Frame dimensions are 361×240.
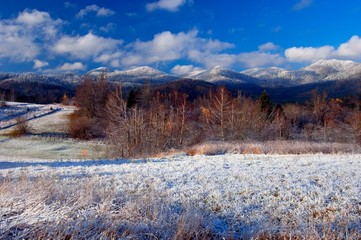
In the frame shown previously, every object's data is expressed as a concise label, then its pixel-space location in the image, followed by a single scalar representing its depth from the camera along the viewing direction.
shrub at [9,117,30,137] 46.81
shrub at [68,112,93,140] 47.31
